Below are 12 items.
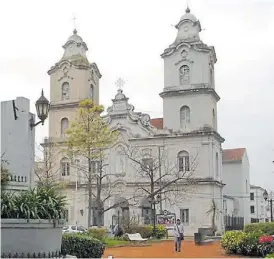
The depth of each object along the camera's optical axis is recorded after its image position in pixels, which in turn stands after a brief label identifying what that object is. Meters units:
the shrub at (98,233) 21.03
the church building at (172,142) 39.47
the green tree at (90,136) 29.38
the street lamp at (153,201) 28.21
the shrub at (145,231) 27.84
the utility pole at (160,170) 38.09
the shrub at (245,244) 15.47
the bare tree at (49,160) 35.44
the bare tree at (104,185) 38.23
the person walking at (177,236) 19.93
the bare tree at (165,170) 39.19
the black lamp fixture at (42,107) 13.10
